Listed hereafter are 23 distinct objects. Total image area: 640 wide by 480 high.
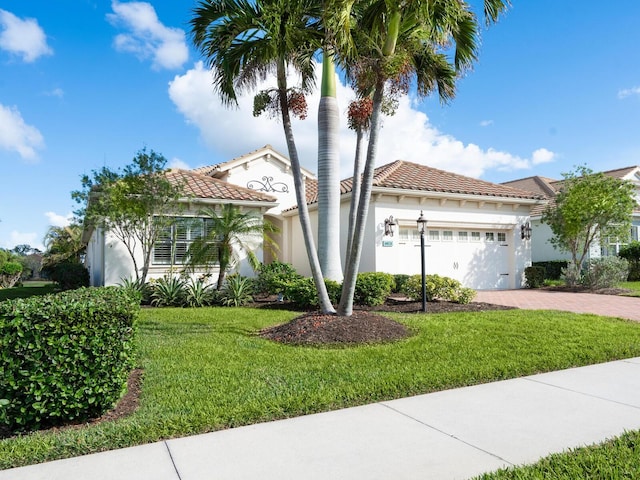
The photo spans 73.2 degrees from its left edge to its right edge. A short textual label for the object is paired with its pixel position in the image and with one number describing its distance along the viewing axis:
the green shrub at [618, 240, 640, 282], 21.77
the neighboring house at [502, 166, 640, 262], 22.48
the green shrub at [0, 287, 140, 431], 3.63
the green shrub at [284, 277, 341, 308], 11.34
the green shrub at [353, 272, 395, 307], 11.50
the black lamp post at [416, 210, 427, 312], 10.62
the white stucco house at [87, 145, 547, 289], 14.98
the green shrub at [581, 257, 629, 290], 16.55
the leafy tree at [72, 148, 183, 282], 12.34
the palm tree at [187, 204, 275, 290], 13.17
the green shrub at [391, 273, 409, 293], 14.19
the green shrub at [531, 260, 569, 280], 21.16
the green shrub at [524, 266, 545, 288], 18.08
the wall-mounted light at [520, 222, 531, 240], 18.22
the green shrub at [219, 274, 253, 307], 12.65
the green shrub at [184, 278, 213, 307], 12.34
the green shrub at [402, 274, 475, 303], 12.10
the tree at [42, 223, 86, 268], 32.06
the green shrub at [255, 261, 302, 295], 12.79
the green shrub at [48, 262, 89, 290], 18.46
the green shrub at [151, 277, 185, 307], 12.41
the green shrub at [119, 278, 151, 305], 12.59
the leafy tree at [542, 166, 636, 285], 17.14
